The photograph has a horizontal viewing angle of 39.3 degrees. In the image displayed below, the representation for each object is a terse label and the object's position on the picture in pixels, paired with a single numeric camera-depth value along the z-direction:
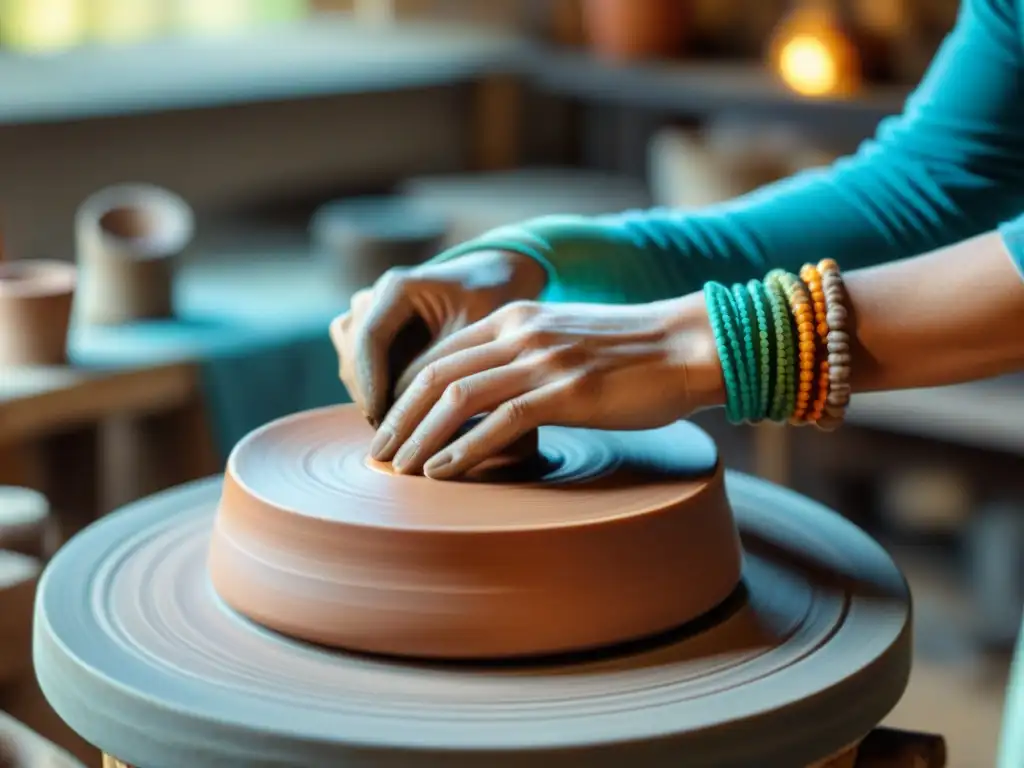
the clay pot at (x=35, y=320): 1.83
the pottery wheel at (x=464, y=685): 0.81
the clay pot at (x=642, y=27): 3.03
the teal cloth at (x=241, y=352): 2.02
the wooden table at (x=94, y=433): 1.83
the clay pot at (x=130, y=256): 2.09
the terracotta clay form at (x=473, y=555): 0.91
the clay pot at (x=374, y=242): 2.27
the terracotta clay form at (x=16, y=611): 1.27
